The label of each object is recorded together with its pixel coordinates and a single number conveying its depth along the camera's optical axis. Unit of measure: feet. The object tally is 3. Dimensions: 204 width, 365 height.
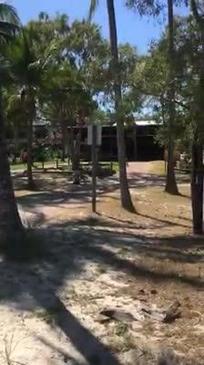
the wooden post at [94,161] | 58.54
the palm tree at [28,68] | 83.93
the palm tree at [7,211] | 34.27
